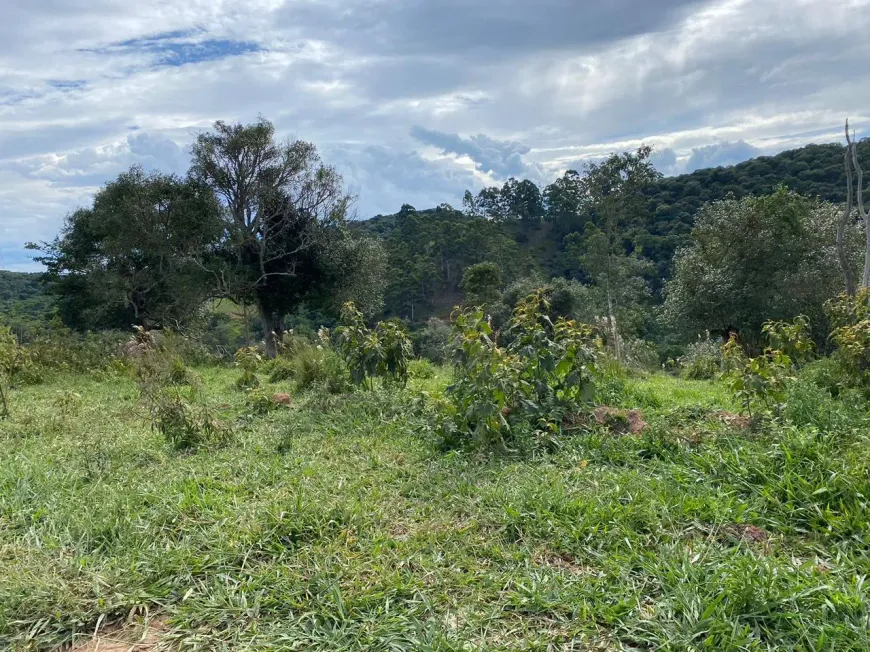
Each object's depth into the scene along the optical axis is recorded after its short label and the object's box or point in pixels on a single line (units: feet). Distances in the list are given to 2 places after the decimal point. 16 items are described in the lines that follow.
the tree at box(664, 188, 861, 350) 49.73
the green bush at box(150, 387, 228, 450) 15.40
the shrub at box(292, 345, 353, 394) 21.90
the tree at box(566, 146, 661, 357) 76.18
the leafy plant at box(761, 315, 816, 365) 16.60
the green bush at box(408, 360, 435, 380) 26.86
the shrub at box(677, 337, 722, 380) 30.81
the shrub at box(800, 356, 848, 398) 16.33
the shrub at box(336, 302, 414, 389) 18.99
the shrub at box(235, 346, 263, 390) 25.64
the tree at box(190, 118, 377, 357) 53.42
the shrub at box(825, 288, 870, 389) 15.07
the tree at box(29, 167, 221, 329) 52.60
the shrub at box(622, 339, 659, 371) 37.16
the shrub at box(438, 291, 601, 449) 13.94
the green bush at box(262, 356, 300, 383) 28.08
